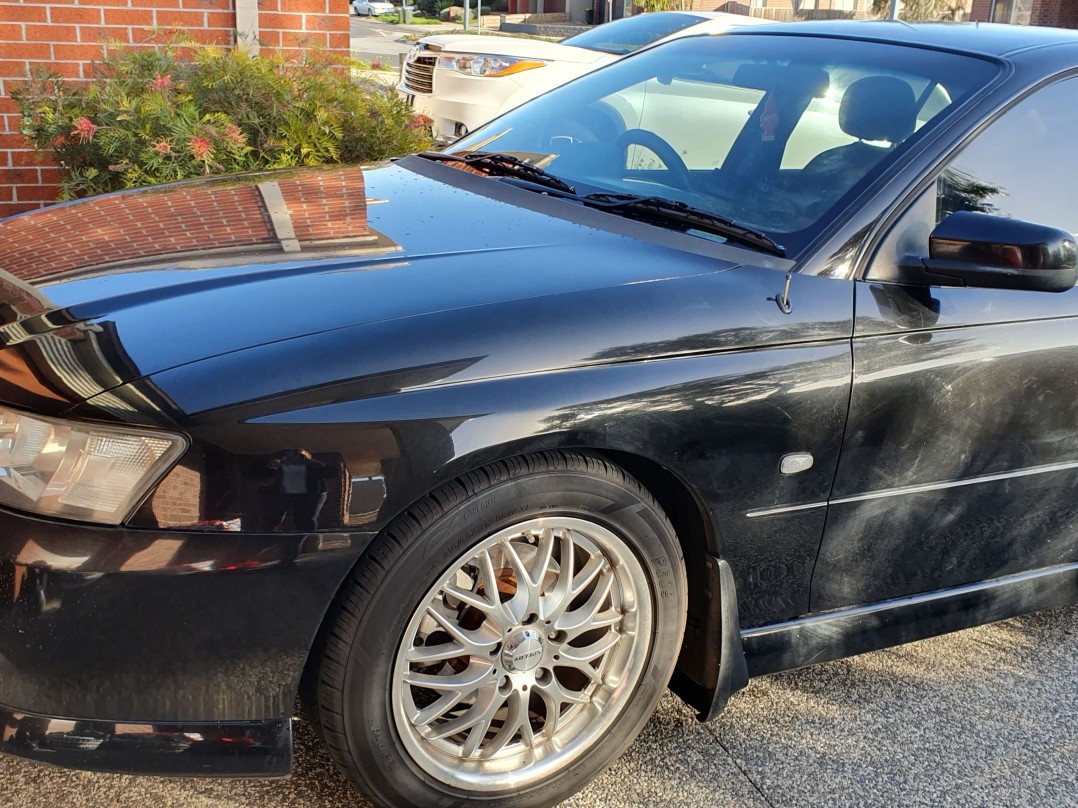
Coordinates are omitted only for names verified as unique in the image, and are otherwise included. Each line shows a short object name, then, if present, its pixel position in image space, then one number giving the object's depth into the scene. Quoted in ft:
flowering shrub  14.85
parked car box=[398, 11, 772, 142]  27.45
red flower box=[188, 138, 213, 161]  14.44
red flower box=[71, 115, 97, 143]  14.66
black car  6.35
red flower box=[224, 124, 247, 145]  14.97
